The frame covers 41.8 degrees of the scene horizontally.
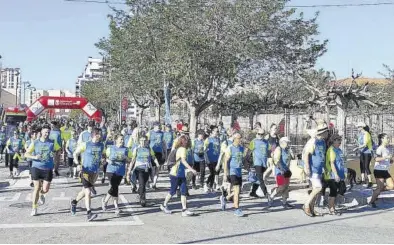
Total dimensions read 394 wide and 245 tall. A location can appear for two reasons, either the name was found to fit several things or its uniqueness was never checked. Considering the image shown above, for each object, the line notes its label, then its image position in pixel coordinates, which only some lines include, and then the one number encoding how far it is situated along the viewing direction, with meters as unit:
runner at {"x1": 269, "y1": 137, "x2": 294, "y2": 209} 11.12
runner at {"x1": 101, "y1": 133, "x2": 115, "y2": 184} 14.86
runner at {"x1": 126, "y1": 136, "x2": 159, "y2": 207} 11.09
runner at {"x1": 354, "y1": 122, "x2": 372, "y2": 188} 13.58
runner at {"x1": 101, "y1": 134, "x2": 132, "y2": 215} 10.07
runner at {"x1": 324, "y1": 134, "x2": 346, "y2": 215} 10.14
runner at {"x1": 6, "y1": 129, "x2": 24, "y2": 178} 16.66
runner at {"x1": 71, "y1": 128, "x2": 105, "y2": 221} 9.65
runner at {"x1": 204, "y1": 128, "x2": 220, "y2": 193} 13.41
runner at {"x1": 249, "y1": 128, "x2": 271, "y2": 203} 11.63
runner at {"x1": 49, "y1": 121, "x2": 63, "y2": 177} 15.67
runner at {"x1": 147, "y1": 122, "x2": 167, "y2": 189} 14.94
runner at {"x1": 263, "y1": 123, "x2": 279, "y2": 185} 11.77
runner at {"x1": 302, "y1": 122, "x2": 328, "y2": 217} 9.98
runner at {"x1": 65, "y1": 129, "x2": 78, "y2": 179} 16.15
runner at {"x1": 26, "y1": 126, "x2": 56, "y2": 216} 10.03
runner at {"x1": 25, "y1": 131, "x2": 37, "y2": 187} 14.10
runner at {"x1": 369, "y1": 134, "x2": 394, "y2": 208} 11.10
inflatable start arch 28.66
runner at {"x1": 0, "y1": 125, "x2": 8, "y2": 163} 21.25
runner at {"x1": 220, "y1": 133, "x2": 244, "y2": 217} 10.34
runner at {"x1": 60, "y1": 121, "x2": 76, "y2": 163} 18.65
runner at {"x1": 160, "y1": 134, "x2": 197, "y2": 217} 10.20
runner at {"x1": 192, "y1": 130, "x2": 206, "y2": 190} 13.61
